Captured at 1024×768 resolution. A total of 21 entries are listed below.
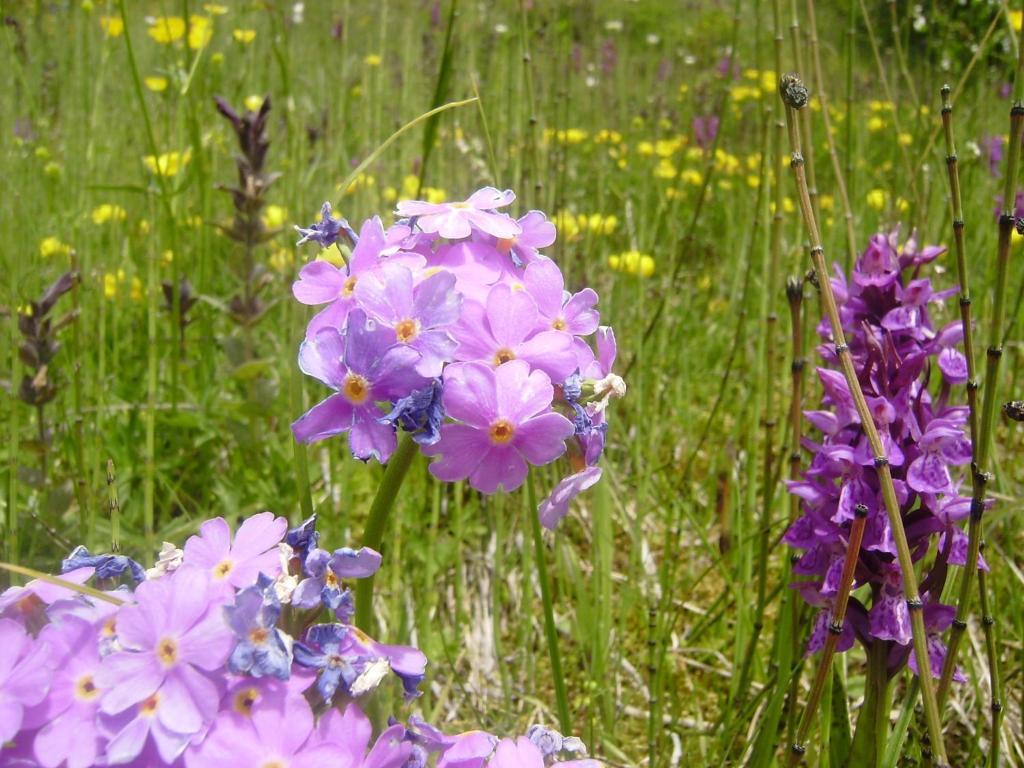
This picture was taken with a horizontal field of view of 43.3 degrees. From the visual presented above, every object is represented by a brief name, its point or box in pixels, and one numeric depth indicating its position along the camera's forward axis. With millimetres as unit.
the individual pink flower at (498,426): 142
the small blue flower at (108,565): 144
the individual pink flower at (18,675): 120
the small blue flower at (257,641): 127
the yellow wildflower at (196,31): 513
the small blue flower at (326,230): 162
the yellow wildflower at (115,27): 592
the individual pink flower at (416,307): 142
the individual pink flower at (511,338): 146
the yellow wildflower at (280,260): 423
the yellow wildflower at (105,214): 418
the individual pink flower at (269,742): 125
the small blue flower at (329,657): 134
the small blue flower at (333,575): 137
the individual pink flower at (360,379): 140
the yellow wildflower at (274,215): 483
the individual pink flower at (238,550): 142
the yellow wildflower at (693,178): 730
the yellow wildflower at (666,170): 723
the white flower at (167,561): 146
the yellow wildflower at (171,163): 322
